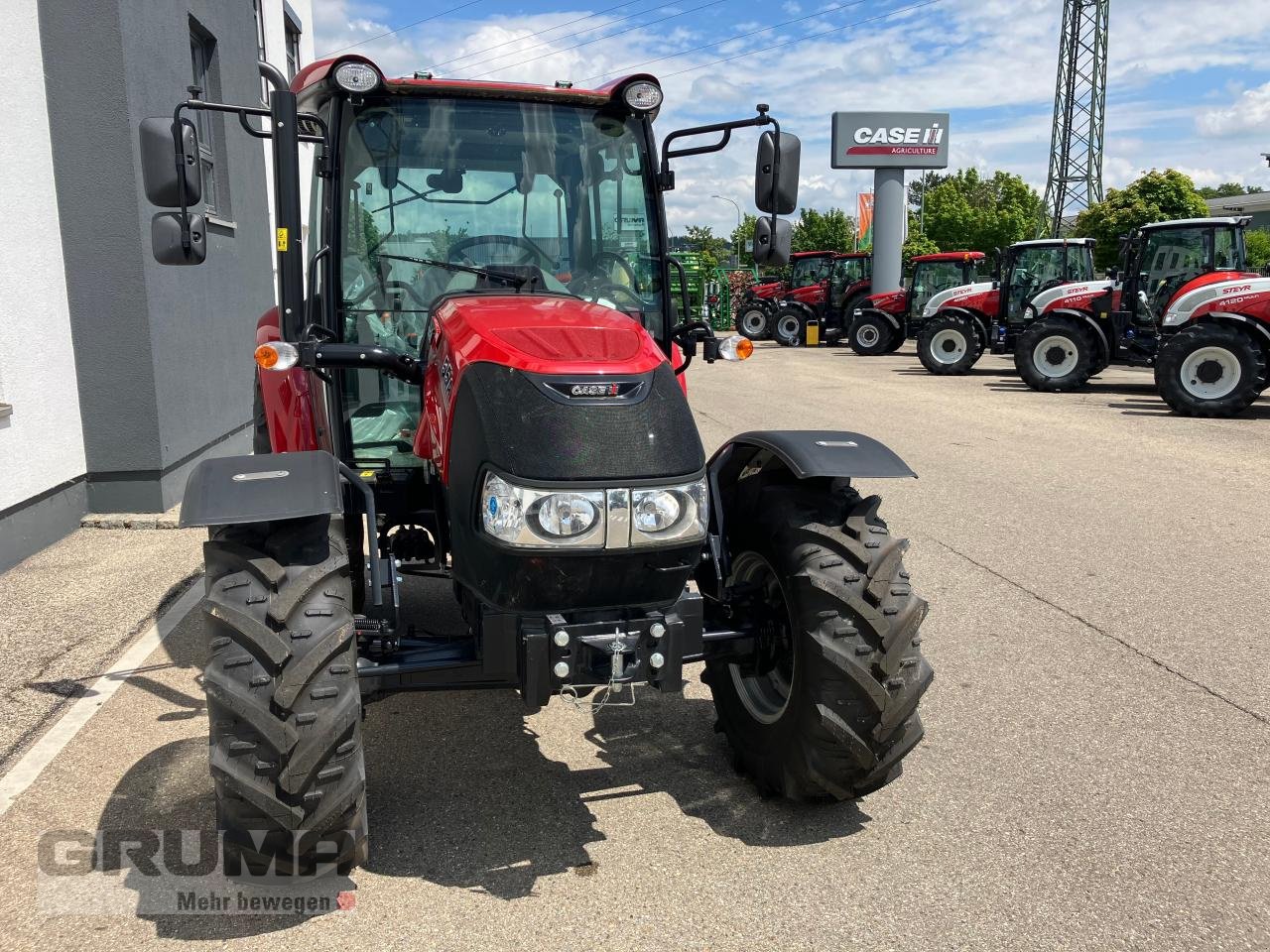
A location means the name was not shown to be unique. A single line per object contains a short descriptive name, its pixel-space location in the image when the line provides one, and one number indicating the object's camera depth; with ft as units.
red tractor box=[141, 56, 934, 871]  9.11
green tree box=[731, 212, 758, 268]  184.70
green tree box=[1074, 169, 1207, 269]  107.86
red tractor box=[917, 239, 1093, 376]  63.31
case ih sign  104.68
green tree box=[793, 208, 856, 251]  212.02
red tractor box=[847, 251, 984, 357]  76.48
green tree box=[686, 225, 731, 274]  241.55
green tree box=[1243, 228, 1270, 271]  121.58
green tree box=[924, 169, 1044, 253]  178.60
